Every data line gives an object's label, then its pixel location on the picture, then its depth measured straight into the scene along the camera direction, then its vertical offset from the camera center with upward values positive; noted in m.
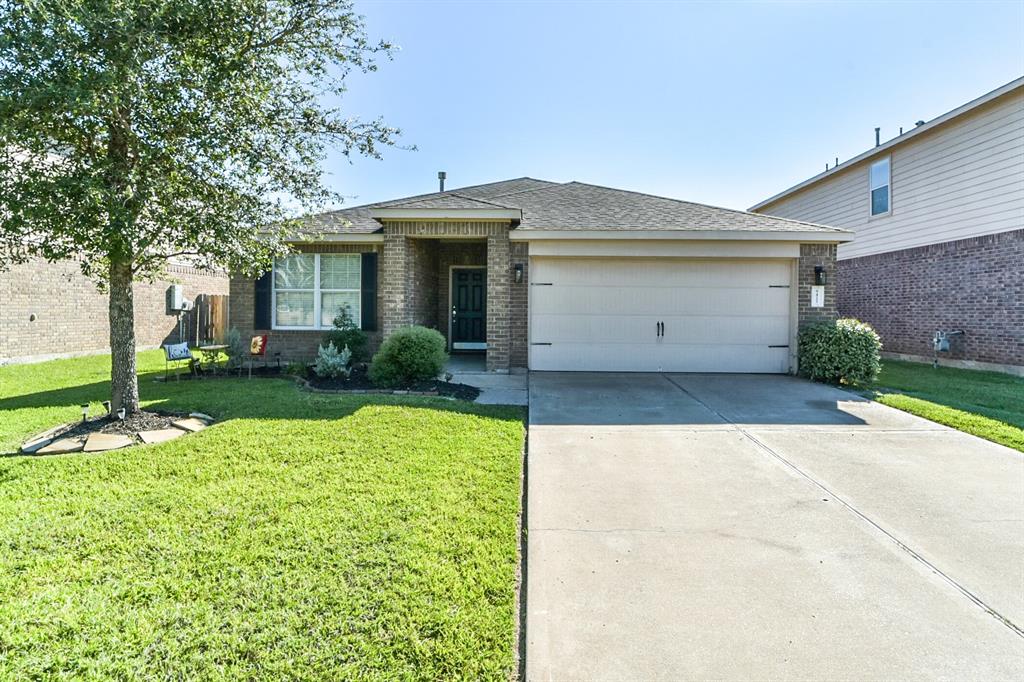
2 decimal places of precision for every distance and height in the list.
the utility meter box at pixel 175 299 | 14.61 +0.74
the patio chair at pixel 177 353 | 8.05 -0.49
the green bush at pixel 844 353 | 8.37 -0.46
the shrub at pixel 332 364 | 8.50 -0.68
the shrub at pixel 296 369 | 9.09 -0.86
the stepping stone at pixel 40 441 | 4.75 -1.19
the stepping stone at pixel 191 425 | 5.38 -1.13
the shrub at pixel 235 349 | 9.33 -0.48
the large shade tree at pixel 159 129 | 4.13 +1.92
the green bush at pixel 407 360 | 7.84 -0.57
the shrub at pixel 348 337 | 9.48 -0.24
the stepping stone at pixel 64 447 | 4.68 -1.20
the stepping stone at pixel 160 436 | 5.01 -1.17
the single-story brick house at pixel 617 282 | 9.05 +0.85
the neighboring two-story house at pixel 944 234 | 10.06 +2.24
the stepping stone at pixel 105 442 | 4.75 -1.18
